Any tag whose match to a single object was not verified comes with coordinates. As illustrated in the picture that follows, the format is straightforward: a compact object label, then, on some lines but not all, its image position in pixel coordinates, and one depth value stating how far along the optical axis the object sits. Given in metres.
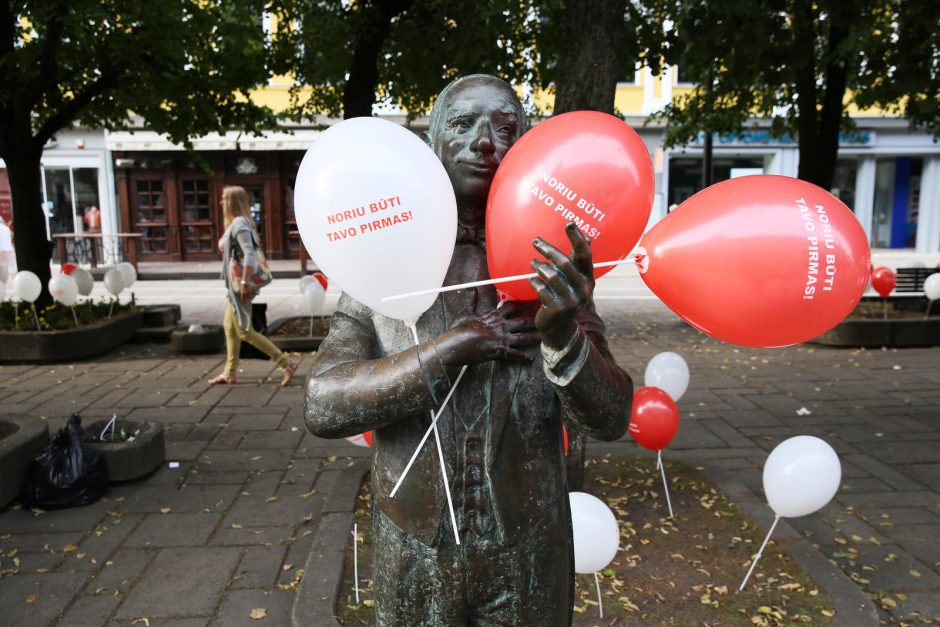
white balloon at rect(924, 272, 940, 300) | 8.97
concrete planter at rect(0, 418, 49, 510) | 4.46
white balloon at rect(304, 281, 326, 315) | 8.85
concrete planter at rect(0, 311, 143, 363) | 8.42
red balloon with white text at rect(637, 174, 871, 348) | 1.47
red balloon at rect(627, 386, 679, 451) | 4.17
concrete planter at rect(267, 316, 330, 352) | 9.05
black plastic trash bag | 4.51
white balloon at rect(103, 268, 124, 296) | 9.39
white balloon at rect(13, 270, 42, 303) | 8.09
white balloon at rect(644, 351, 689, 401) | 4.73
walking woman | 6.83
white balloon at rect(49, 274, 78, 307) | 8.29
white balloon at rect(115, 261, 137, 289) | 9.75
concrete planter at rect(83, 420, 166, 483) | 4.83
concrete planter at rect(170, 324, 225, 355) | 9.05
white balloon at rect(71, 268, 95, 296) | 9.38
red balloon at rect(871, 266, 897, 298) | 9.17
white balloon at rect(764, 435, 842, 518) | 3.50
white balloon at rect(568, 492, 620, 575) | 2.95
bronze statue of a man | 1.48
